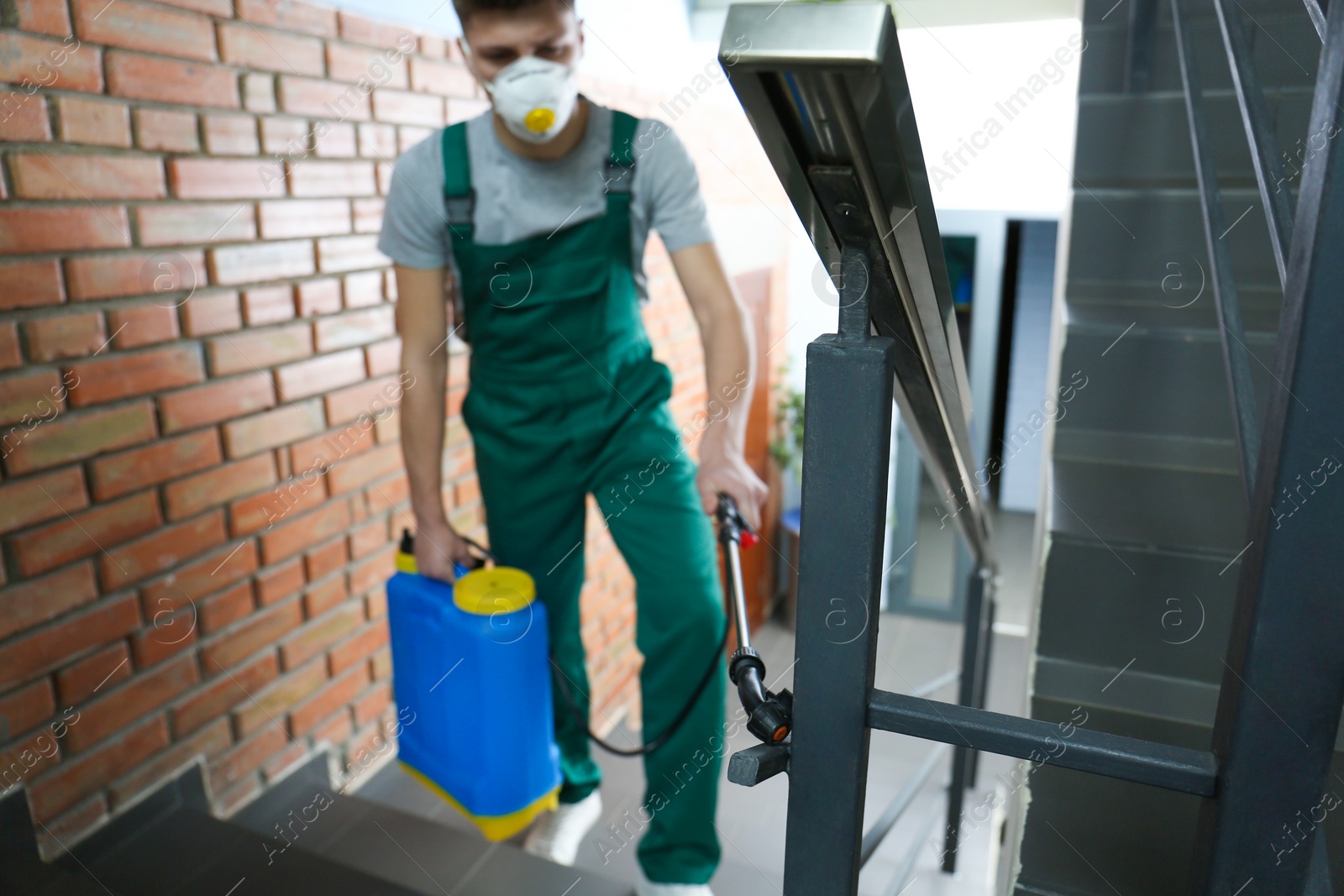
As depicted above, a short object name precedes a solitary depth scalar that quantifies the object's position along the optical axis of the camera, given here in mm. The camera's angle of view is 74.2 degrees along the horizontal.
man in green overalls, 1391
